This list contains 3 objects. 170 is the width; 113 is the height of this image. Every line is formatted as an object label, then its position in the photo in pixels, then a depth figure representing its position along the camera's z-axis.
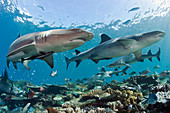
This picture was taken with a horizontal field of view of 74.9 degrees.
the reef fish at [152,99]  2.90
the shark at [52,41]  2.18
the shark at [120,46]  3.28
